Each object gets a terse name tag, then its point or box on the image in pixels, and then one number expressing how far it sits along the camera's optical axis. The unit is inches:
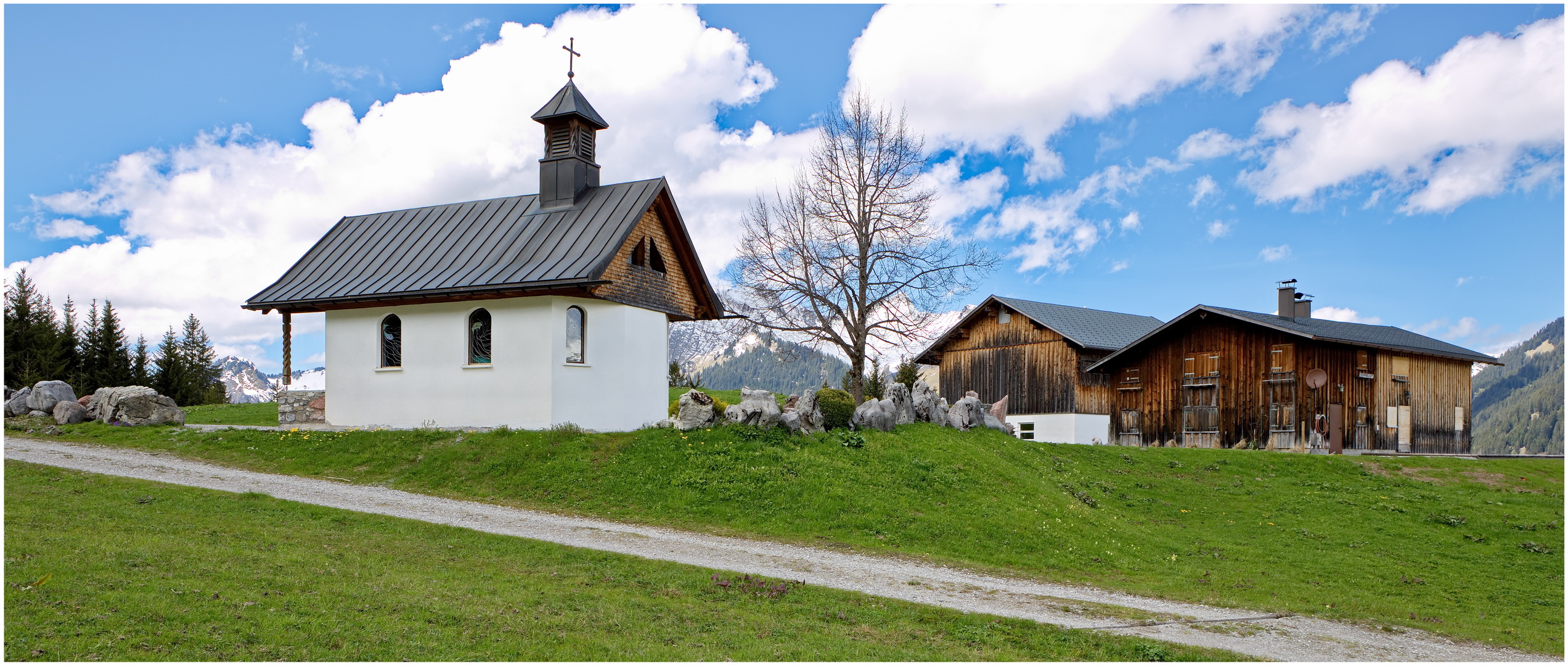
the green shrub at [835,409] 823.1
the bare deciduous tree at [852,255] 1210.0
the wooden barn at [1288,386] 1151.6
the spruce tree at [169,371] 1878.7
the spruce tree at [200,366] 2028.8
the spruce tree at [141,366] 1812.3
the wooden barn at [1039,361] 1414.9
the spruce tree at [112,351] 1743.4
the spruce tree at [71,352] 1644.9
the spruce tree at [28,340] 1546.5
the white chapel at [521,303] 829.2
